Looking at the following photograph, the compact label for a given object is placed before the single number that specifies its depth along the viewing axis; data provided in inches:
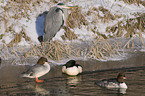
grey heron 1057.5
